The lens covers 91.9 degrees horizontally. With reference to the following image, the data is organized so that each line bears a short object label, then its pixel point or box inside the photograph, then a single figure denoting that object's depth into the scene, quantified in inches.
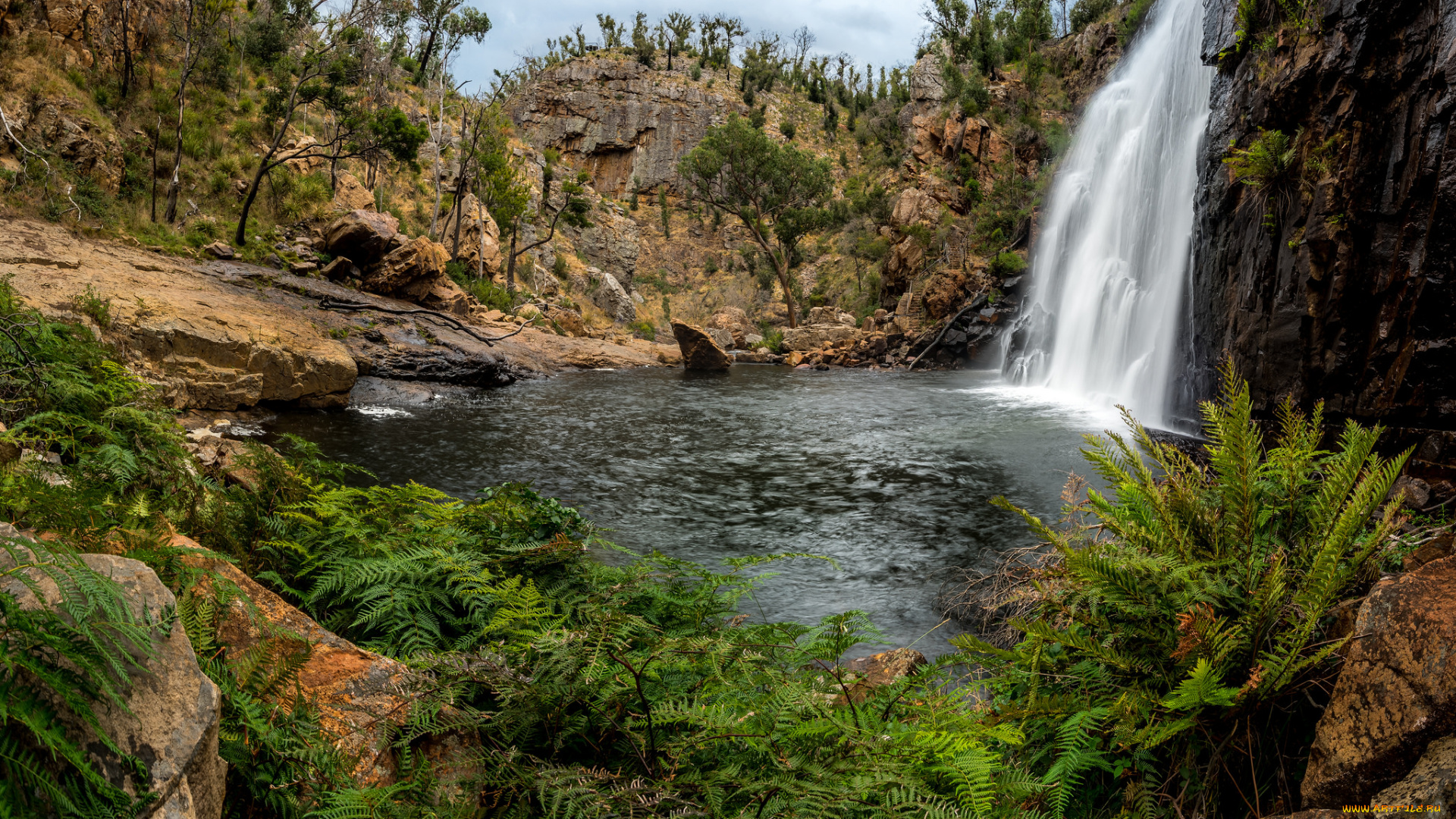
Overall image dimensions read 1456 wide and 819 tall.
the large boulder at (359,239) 802.2
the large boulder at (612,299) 1648.6
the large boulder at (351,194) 997.2
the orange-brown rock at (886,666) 127.5
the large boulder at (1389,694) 55.8
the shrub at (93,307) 332.5
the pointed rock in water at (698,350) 1058.6
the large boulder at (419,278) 810.8
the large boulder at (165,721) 47.9
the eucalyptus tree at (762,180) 1525.6
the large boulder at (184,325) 423.5
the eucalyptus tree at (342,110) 826.2
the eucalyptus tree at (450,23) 1334.9
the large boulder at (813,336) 1291.8
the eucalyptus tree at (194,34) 722.2
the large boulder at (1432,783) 50.7
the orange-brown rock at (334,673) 71.2
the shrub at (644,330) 1508.4
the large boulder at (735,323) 1437.9
